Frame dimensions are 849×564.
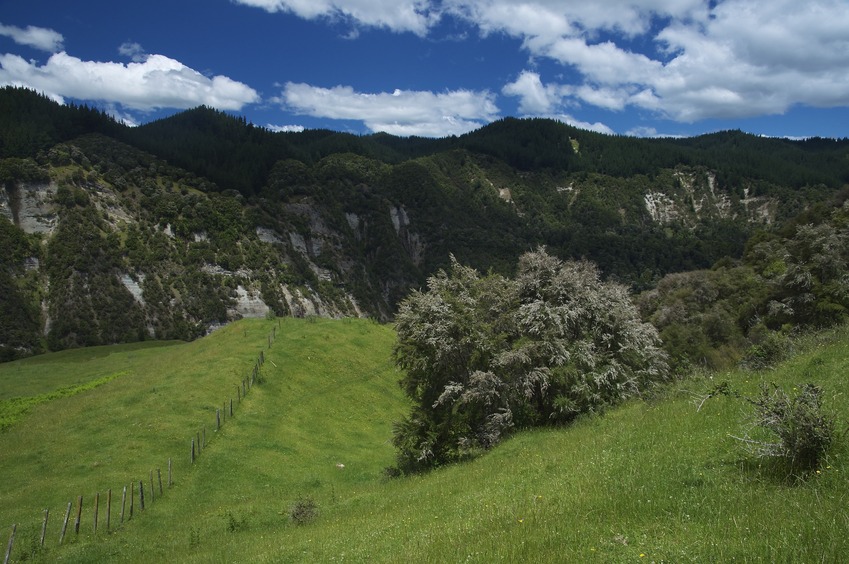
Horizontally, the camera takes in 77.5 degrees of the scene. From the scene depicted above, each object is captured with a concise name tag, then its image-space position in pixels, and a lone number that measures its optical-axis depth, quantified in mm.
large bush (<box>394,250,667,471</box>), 27047
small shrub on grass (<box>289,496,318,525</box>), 22069
